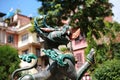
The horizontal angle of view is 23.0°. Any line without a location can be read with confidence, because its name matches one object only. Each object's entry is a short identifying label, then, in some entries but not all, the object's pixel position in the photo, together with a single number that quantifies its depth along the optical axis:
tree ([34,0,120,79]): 23.62
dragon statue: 6.66
